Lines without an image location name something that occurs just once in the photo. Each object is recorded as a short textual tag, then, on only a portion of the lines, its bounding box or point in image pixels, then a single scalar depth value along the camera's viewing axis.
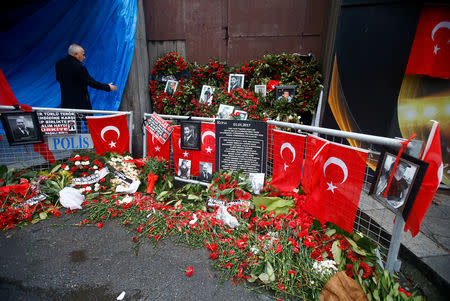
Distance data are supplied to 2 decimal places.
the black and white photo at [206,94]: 5.34
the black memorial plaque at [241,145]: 2.95
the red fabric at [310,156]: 2.17
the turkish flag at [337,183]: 1.84
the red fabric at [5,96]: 3.55
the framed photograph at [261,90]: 4.86
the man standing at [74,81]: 4.17
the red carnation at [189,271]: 2.00
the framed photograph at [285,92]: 4.60
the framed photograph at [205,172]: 3.47
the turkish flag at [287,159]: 2.52
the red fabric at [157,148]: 3.75
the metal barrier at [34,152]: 3.57
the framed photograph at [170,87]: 5.61
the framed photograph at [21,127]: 3.33
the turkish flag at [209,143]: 3.33
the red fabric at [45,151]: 3.58
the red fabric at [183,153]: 3.53
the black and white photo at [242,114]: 4.68
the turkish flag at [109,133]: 3.75
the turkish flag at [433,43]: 3.09
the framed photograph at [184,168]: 3.60
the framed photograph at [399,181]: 1.45
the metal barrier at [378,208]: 1.64
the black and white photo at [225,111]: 4.86
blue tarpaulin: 4.83
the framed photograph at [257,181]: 3.01
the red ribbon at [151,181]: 3.45
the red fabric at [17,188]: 2.96
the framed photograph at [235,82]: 5.26
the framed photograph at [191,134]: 3.38
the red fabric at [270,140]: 2.97
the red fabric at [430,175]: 1.43
